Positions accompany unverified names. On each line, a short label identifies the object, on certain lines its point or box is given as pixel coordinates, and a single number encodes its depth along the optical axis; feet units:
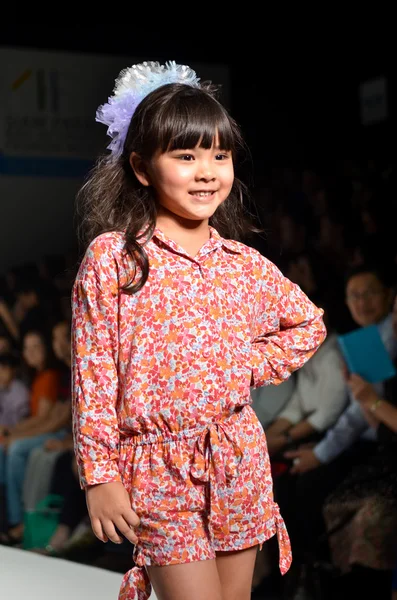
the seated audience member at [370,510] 18.66
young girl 10.64
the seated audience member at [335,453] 19.36
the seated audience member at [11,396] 28.09
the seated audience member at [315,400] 20.16
